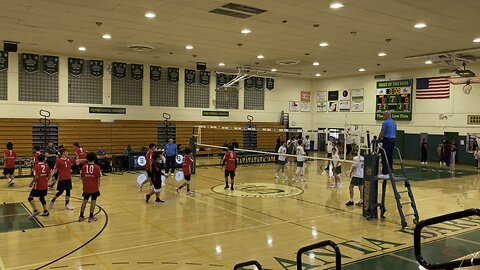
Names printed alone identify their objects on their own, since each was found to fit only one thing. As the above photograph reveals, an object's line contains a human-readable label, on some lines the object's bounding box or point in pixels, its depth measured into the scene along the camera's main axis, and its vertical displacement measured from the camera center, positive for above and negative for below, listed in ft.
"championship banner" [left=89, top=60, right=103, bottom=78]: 77.71 +11.01
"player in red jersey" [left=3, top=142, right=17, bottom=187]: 49.55 -4.71
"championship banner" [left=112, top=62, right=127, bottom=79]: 80.28 +11.07
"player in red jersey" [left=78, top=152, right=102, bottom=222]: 32.71 -4.47
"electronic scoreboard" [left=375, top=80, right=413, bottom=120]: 89.94 +6.76
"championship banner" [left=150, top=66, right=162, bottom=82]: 84.84 +11.09
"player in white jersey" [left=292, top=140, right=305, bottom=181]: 56.39 -4.52
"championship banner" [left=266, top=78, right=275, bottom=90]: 102.73 +11.17
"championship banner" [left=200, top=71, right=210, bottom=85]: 91.91 +11.18
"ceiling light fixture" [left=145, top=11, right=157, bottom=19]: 44.27 +12.29
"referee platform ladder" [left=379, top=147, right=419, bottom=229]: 32.25 -5.59
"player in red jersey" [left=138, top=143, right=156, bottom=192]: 45.57 -4.33
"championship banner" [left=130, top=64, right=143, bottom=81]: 82.38 +11.11
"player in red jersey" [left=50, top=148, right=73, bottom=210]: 37.11 -4.54
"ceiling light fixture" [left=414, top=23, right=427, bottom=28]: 47.37 +12.18
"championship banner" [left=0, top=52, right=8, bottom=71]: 68.97 +10.93
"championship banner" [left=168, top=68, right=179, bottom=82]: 87.20 +11.19
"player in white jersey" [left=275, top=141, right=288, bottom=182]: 56.80 -3.46
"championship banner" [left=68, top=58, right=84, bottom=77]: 75.51 +10.98
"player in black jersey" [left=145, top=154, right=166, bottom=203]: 39.93 -5.12
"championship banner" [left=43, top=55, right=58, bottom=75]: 72.90 +10.93
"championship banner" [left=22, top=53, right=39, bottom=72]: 70.79 +11.05
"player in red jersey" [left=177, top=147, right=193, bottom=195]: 44.83 -4.27
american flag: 83.41 +8.58
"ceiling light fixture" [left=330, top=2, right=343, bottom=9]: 39.70 +12.09
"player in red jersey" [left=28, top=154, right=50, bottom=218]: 33.53 -4.72
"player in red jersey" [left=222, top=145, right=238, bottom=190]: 47.57 -3.99
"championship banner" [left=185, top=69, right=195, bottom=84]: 89.45 +11.10
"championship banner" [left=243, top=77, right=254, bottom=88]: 99.09 +10.95
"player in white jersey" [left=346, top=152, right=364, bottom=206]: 38.93 -4.25
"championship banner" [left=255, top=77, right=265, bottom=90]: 101.04 +10.98
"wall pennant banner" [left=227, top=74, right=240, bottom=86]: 96.71 +11.90
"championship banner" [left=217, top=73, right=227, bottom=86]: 94.99 +11.15
